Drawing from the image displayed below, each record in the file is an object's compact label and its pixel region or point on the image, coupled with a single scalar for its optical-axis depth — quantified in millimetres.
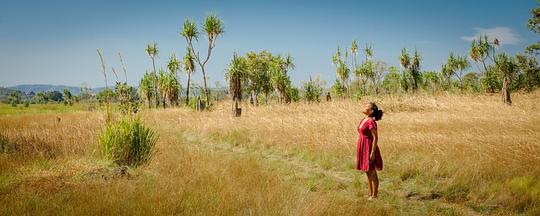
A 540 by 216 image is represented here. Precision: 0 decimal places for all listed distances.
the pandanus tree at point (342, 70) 48778
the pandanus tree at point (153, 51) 49059
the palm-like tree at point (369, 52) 53625
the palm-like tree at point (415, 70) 52438
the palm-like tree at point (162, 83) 48847
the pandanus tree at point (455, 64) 59531
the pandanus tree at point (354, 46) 52438
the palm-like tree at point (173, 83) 47750
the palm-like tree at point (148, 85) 57312
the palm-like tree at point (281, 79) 42688
